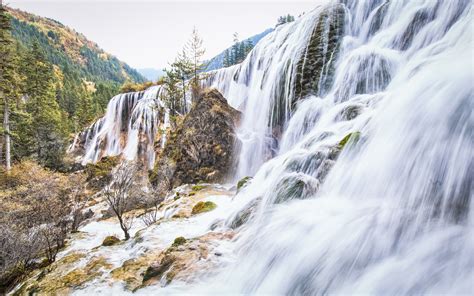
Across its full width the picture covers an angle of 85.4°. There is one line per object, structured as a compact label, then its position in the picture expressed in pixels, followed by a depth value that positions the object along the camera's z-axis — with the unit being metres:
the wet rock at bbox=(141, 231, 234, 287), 5.25
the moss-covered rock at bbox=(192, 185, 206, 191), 15.22
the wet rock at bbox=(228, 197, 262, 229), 7.17
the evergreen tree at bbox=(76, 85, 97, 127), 54.00
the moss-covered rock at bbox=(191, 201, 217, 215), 10.62
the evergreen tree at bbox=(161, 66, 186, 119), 27.27
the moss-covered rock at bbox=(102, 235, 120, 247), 9.10
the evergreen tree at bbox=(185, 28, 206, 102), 27.52
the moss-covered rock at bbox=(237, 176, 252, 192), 11.16
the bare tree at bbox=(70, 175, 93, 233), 13.17
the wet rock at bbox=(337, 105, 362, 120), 9.24
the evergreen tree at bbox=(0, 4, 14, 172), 20.30
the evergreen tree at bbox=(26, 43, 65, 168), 30.23
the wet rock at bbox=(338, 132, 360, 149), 6.84
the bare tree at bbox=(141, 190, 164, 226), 12.17
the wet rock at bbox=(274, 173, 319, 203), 6.62
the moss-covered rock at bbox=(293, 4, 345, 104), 13.70
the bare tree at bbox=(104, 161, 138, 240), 10.92
